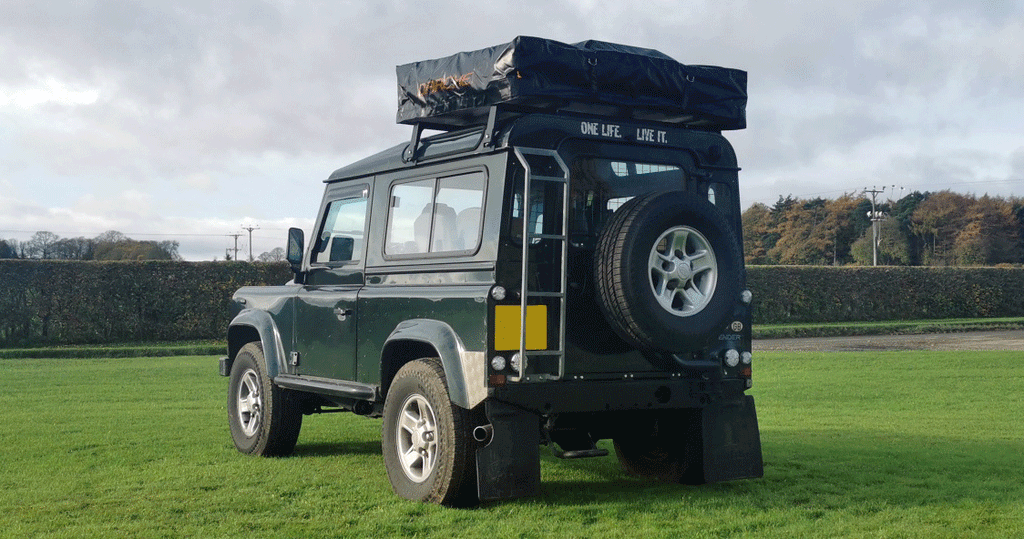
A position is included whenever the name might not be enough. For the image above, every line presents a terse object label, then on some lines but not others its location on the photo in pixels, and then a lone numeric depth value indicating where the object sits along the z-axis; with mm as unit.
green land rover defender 6523
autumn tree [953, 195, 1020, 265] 59375
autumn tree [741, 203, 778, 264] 72488
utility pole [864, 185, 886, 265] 64456
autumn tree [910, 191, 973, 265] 61781
